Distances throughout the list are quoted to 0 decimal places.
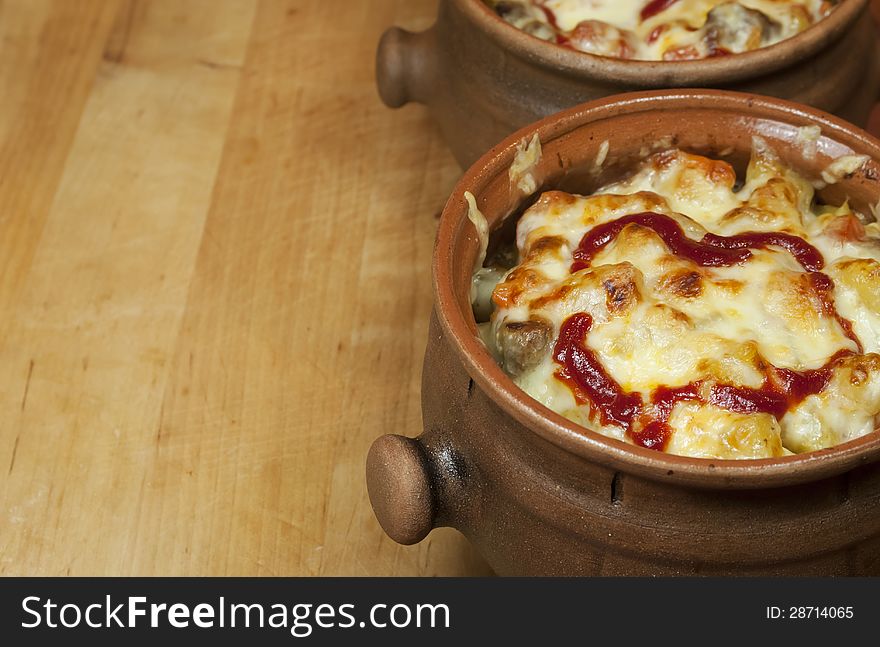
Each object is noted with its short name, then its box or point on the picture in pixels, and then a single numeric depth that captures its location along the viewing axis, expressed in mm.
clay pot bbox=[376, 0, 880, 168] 641
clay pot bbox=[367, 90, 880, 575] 541
